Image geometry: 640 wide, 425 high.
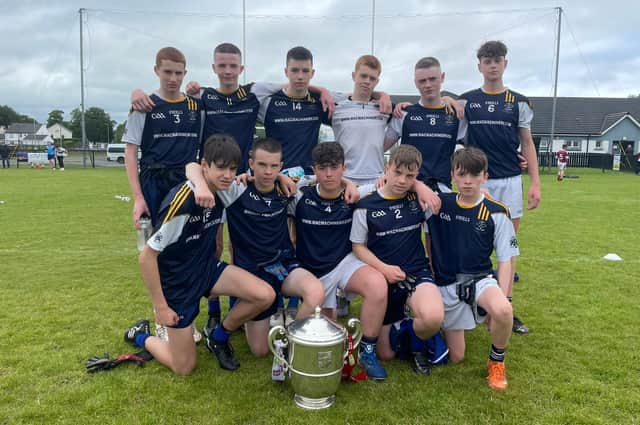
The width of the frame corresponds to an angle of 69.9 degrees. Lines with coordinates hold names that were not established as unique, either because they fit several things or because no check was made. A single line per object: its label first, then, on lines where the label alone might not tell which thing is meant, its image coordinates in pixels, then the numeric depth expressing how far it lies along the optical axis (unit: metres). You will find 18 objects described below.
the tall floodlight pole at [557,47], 23.19
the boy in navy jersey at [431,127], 3.76
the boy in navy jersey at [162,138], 3.54
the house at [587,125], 37.59
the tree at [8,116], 99.61
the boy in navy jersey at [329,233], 3.24
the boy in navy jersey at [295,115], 3.83
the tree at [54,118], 107.44
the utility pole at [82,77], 26.17
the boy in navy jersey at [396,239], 3.19
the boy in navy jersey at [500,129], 3.93
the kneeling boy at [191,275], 2.83
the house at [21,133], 94.06
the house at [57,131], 106.49
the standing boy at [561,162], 21.03
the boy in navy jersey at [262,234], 3.32
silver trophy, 2.61
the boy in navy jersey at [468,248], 3.13
